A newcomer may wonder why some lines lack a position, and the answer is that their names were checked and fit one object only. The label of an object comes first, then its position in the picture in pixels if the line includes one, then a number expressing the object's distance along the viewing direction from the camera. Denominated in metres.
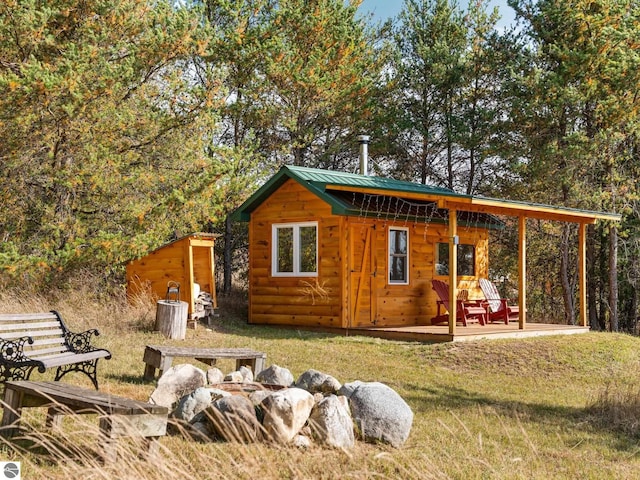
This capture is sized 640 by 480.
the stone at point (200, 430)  5.68
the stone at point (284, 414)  5.53
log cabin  14.14
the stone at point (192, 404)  5.93
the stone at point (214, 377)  7.20
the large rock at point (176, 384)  6.63
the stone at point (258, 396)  6.06
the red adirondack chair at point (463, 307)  14.14
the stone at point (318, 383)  6.83
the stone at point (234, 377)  7.23
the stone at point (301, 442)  5.54
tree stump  12.20
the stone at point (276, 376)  7.26
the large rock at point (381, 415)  5.90
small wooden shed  14.40
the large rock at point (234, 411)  5.60
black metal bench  6.83
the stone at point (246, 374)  7.50
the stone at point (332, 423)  5.61
